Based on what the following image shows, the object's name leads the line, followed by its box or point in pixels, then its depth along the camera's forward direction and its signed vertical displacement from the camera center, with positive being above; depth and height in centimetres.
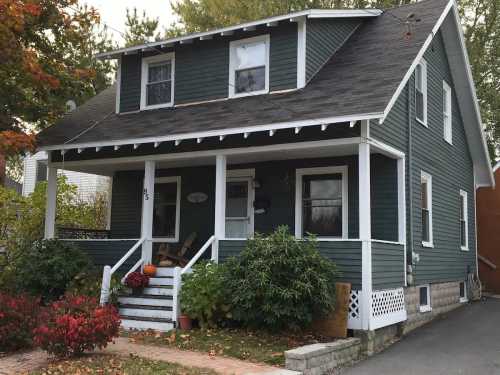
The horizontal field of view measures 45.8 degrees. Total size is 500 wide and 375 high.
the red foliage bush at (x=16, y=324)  902 -108
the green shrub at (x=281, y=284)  958 -41
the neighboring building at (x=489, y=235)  1886 +92
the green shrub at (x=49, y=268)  1208 -28
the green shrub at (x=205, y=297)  1030 -69
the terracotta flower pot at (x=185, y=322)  1052 -115
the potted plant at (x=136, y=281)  1167 -49
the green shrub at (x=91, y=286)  1152 -61
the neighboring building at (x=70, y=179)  2789 +363
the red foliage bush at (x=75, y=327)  804 -99
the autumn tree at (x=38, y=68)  1195 +418
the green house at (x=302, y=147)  1094 +232
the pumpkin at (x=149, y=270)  1201 -28
